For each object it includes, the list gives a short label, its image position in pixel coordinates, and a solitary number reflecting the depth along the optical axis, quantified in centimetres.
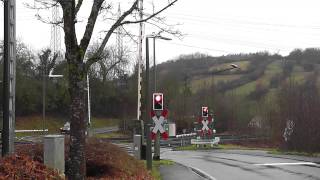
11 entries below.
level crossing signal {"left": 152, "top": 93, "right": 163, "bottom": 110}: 2331
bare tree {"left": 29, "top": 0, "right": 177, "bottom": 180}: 1068
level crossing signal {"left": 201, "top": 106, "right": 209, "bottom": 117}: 4412
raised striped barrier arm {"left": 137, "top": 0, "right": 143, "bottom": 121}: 2726
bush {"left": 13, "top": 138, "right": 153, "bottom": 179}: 1445
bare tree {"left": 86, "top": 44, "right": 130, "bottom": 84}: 6749
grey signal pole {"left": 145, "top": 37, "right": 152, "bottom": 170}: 2164
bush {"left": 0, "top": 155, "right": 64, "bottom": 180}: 968
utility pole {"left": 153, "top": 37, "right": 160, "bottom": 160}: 2802
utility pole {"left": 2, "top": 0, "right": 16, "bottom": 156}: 1329
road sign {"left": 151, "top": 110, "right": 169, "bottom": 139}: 2394
